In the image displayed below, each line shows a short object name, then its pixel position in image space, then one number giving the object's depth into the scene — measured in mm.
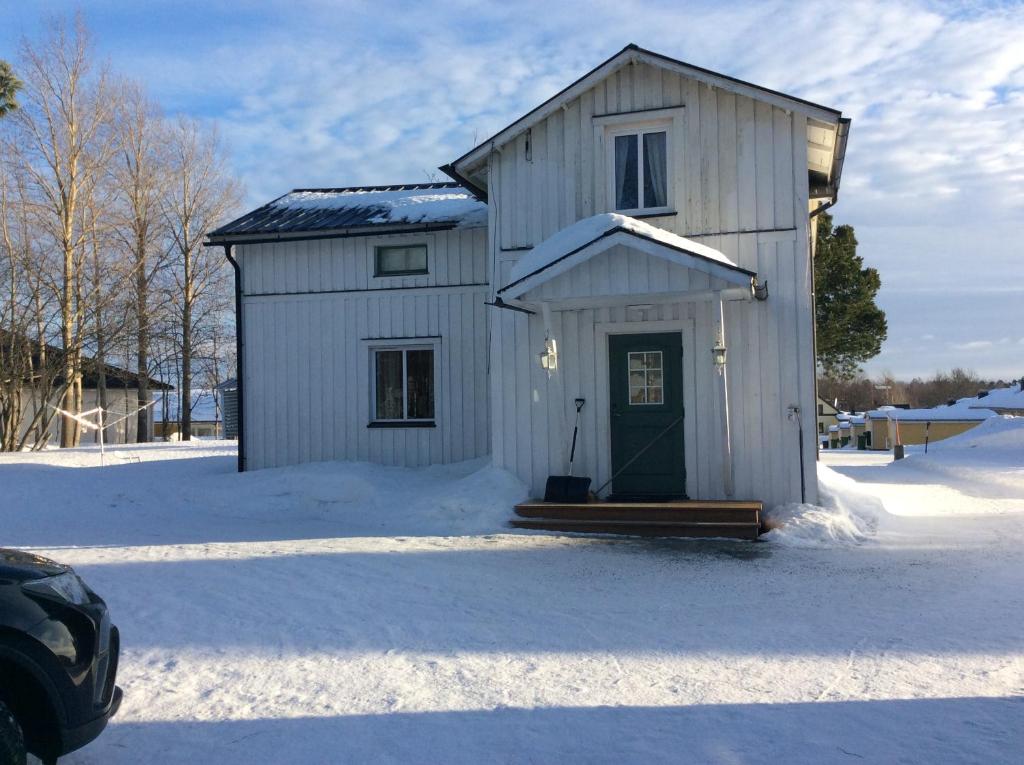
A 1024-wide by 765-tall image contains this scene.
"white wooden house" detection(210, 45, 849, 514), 10859
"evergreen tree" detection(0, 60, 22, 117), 25583
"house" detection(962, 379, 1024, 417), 49156
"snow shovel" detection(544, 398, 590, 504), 11133
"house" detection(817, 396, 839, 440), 67138
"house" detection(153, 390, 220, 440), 59250
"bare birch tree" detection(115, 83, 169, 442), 32969
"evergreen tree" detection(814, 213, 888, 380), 38688
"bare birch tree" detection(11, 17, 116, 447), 28547
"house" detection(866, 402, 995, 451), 46875
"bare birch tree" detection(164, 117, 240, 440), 37219
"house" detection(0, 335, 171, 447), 36375
